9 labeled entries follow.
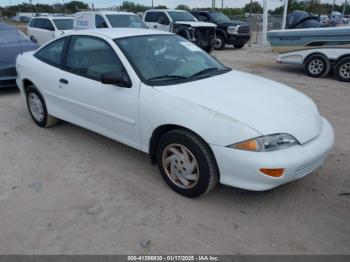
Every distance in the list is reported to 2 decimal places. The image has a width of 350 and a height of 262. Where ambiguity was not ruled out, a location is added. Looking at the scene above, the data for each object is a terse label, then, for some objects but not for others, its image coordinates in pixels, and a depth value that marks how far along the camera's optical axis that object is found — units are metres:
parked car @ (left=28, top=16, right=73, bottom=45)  13.38
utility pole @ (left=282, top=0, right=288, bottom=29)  16.69
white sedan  2.82
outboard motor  10.37
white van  11.83
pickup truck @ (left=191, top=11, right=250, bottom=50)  15.96
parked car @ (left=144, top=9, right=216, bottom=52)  13.67
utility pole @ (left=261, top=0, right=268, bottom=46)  15.66
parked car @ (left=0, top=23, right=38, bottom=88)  7.13
